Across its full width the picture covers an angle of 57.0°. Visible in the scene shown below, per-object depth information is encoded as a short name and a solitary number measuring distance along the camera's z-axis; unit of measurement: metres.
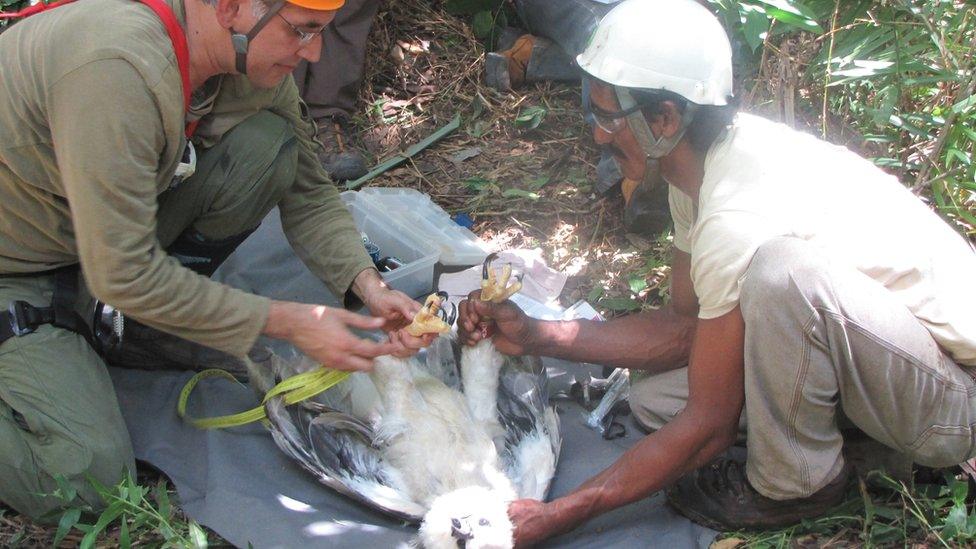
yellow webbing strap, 2.95
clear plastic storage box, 4.27
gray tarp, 2.86
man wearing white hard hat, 2.47
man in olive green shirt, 2.43
